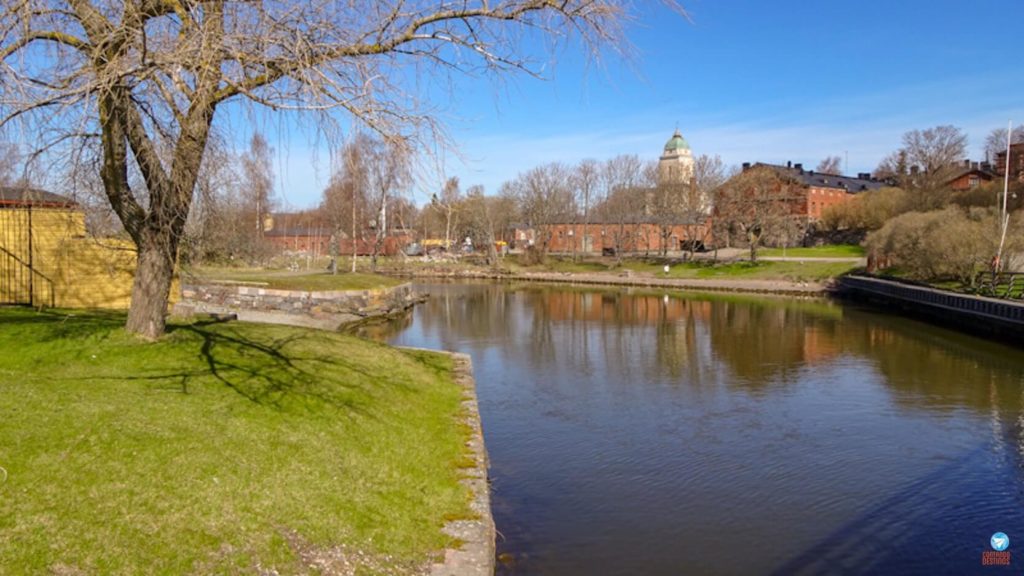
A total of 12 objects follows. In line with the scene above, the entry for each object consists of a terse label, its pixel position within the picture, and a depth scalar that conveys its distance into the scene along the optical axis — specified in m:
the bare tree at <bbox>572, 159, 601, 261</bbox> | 79.81
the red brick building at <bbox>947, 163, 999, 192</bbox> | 77.12
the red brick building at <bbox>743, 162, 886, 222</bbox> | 82.50
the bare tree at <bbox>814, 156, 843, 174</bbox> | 125.12
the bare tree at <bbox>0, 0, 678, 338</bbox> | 7.03
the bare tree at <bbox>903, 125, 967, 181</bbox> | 73.81
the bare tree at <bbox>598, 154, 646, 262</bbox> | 76.88
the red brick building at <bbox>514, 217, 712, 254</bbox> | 75.06
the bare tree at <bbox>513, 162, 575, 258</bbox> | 75.25
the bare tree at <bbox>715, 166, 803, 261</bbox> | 61.62
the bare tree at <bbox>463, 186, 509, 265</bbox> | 67.88
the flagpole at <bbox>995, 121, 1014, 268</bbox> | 33.63
